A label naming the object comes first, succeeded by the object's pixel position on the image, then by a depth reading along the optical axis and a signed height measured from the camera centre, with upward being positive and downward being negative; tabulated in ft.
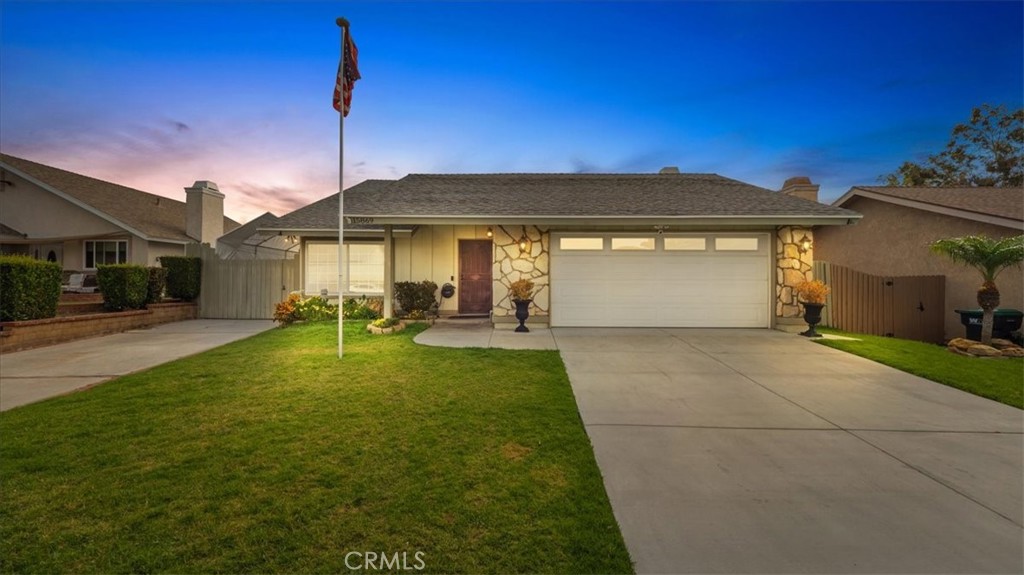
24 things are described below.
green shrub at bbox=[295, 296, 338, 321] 34.30 -2.33
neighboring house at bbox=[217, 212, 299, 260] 47.80 +5.01
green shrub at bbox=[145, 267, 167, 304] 35.53 -0.13
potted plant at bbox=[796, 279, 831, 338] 28.25 -1.05
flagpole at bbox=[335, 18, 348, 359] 21.12 +7.72
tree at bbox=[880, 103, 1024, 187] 64.69 +22.95
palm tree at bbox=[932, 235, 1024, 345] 23.97 +1.93
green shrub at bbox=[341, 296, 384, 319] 35.40 -2.27
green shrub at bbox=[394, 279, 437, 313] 34.71 -1.00
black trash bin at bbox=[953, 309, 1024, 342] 25.67 -2.28
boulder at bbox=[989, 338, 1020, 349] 24.70 -3.60
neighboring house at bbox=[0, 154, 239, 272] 44.21 +6.84
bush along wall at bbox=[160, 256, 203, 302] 37.68 +0.77
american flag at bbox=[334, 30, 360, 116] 21.52 +11.41
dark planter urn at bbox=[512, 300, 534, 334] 30.01 -2.07
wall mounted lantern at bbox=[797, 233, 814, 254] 31.48 +3.32
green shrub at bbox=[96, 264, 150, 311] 31.89 -0.21
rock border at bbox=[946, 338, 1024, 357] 23.74 -3.84
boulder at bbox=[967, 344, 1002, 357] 23.75 -3.94
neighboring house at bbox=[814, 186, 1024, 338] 28.73 +4.79
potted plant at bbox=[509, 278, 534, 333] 29.78 -0.98
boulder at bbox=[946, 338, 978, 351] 24.85 -3.64
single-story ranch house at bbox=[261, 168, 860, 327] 29.96 +2.96
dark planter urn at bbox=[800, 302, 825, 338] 28.27 -2.16
